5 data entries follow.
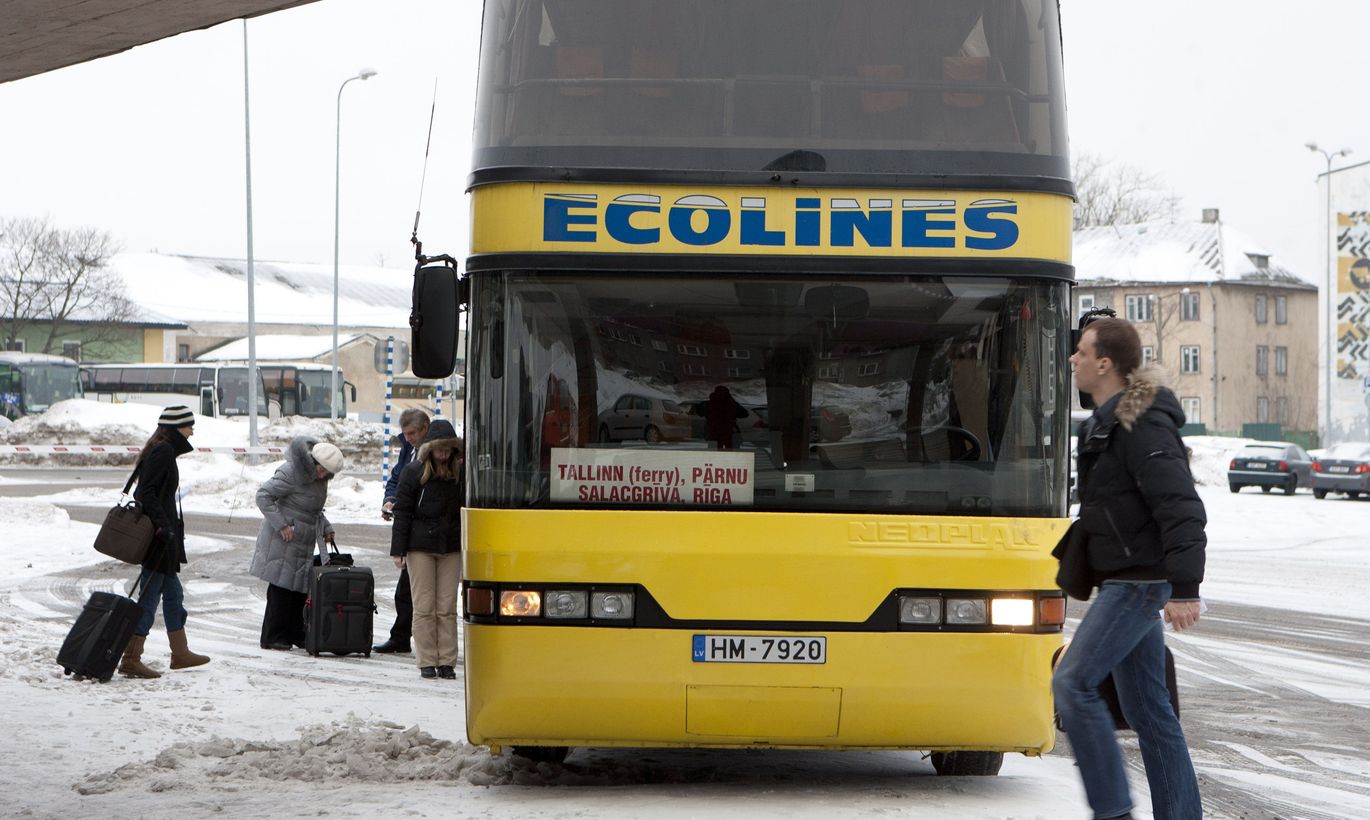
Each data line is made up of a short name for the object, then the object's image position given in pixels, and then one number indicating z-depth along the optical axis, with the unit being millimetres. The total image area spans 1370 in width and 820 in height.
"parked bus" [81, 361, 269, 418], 62281
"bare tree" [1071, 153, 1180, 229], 88350
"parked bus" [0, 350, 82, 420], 60219
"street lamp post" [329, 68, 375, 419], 44969
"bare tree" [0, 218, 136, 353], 77250
